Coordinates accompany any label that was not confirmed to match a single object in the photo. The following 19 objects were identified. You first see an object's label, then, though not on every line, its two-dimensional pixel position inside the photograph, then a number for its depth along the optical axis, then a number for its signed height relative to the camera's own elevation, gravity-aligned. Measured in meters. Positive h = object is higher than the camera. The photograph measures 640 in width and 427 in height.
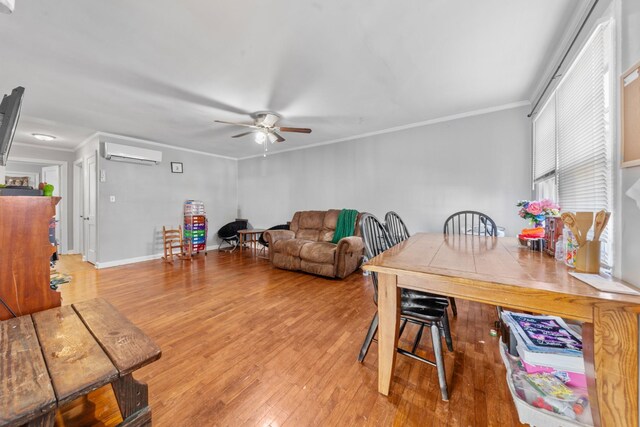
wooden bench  0.65 -0.51
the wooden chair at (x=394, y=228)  2.26 -0.17
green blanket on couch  3.94 -0.20
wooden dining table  0.80 -0.35
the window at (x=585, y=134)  1.28 +0.56
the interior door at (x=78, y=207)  4.97 +0.11
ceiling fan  3.20 +1.23
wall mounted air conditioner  4.09 +1.08
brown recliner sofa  3.45 -0.55
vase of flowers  1.47 +0.01
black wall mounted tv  1.10 +0.46
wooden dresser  1.03 -0.19
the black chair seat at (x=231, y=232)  5.78 -0.49
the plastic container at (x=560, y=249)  1.26 -0.20
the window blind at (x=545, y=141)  2.21 +0.75
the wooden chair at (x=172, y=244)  4.62 -0.66
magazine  1.09 -0.62
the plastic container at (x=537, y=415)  0.90 -0.80
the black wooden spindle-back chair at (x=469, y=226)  2.95 -0.18
